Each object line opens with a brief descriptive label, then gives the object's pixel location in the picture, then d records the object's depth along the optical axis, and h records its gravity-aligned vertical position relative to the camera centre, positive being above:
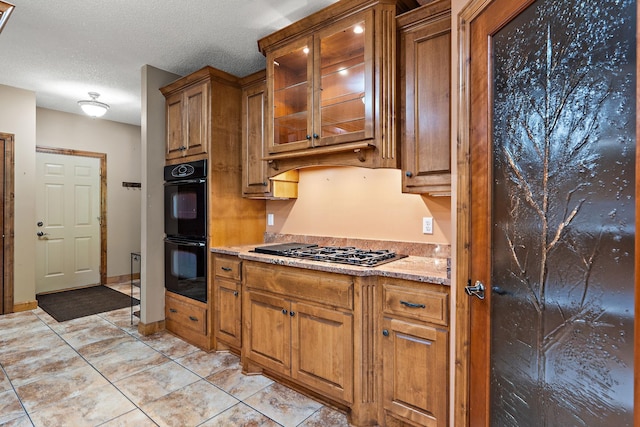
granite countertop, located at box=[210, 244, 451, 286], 1.70 -0.32
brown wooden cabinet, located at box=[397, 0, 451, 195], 1.88 +0.66
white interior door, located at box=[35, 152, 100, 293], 4.64 -0.15
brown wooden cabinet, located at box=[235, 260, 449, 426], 1.69 -0.75
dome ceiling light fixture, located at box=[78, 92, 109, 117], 3.97 +1.26
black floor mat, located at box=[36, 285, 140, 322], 3.94 -1.19
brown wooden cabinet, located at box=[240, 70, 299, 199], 2.86 +0.51
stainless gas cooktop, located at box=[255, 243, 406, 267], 2.02 -0.29
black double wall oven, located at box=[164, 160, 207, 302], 2.90 -0.17
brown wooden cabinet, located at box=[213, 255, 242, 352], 2.64 -0.74
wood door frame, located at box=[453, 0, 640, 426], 1.40 -0.06
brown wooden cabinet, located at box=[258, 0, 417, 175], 2.02 +0.84
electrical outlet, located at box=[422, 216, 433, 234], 2.26 -0.10
